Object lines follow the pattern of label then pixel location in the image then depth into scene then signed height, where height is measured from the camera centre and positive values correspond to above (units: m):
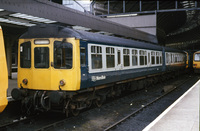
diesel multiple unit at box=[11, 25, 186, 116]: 7.50 -0.26
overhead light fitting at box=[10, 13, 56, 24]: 9.89 +2.06
